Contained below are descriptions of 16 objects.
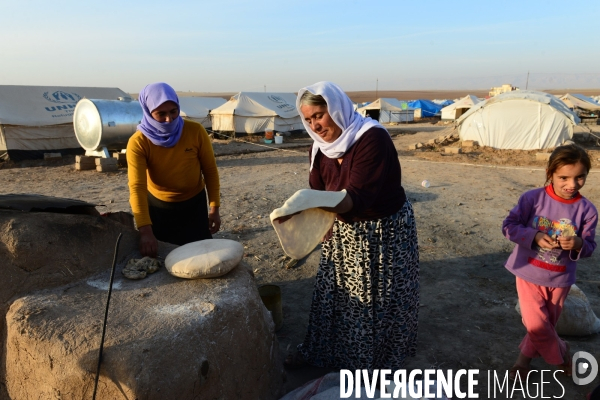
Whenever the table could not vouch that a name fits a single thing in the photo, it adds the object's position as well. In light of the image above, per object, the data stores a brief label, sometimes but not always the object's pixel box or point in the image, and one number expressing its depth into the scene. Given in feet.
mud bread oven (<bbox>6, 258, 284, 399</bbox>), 5.84
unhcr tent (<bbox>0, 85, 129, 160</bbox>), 40.52
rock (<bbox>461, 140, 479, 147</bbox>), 49.36
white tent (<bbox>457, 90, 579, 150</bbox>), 46.55
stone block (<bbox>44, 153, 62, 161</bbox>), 41.96
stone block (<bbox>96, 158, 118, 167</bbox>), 35.19
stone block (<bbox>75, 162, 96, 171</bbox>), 36.22
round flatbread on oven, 7.41
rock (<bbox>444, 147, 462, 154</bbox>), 44.60
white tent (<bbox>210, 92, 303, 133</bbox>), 63.62
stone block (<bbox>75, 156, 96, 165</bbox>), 36.01
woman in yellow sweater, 8.55
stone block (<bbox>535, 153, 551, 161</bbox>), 39.94
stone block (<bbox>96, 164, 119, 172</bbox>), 35.25
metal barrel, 36.58
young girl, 7.39
